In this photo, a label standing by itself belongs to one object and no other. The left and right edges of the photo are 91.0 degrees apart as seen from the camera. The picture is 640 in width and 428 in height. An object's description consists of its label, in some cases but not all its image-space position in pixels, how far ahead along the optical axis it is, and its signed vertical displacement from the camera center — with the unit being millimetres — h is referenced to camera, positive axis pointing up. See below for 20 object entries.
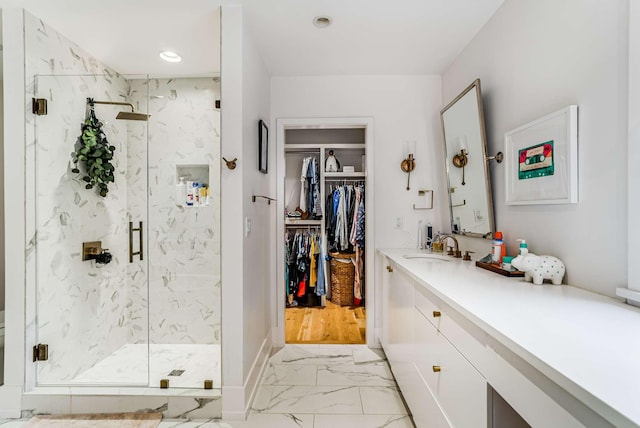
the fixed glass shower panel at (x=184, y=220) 2527 -44
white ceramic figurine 1452 -250
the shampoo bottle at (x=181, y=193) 2576 +178
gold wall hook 1866 +303
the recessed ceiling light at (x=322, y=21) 2033 +1278
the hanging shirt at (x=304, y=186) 4129 +382
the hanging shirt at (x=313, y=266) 4035 -659
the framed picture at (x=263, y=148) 2423 +542
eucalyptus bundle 2258 +447
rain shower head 2389 +766
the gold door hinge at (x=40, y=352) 1945 -857
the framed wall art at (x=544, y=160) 1386 +271
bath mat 1807 -1209
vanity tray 1598 -296
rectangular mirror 2072 +362
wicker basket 4168 -843
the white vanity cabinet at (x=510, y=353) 660 -357
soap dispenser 1562 -167
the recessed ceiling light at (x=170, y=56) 2471 +1269
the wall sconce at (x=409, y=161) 2902 +496
